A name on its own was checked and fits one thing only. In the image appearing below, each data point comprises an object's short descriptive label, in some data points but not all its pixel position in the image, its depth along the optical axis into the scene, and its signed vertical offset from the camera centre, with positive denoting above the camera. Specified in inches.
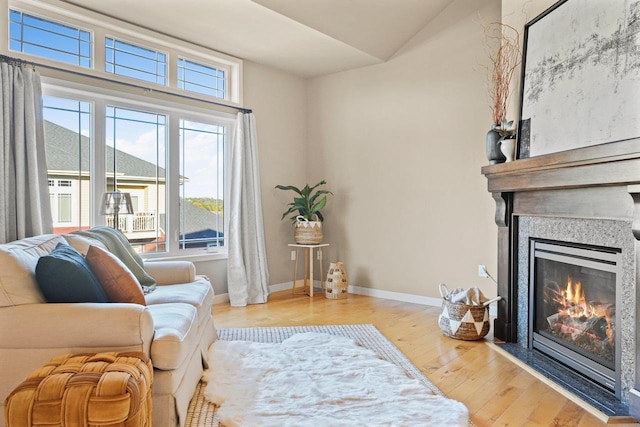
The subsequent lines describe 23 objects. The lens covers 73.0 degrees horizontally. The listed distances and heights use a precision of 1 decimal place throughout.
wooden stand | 194.7 -27.2
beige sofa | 73.7 -21.6
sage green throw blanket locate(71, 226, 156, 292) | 113.9 -11.6
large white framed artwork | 85.9 +30.7
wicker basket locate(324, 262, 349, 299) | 189.8 -31.9
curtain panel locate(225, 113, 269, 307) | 179.6 -6.5
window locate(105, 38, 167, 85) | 149.0 +53.3
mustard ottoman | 57.7 -25.7
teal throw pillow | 78.0 -13.1
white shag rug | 80.5 -38.4
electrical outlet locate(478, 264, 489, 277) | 160.7 -22.3
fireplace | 84.9 -13.0
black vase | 125.9 +18.4
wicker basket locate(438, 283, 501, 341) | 128.1 -33.0
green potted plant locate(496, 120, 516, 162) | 122.8 +20.4
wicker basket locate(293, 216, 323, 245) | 192.5 -10.0
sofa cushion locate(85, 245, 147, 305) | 86.0 -13.9
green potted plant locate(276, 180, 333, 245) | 192.9 -2.5
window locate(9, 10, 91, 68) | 128.6 +52.7
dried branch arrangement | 126.0 +42.4
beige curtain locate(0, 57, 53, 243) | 116.2 +15.1
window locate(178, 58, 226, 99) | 172.7 +54.1
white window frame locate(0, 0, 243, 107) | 130.1 +60.5
